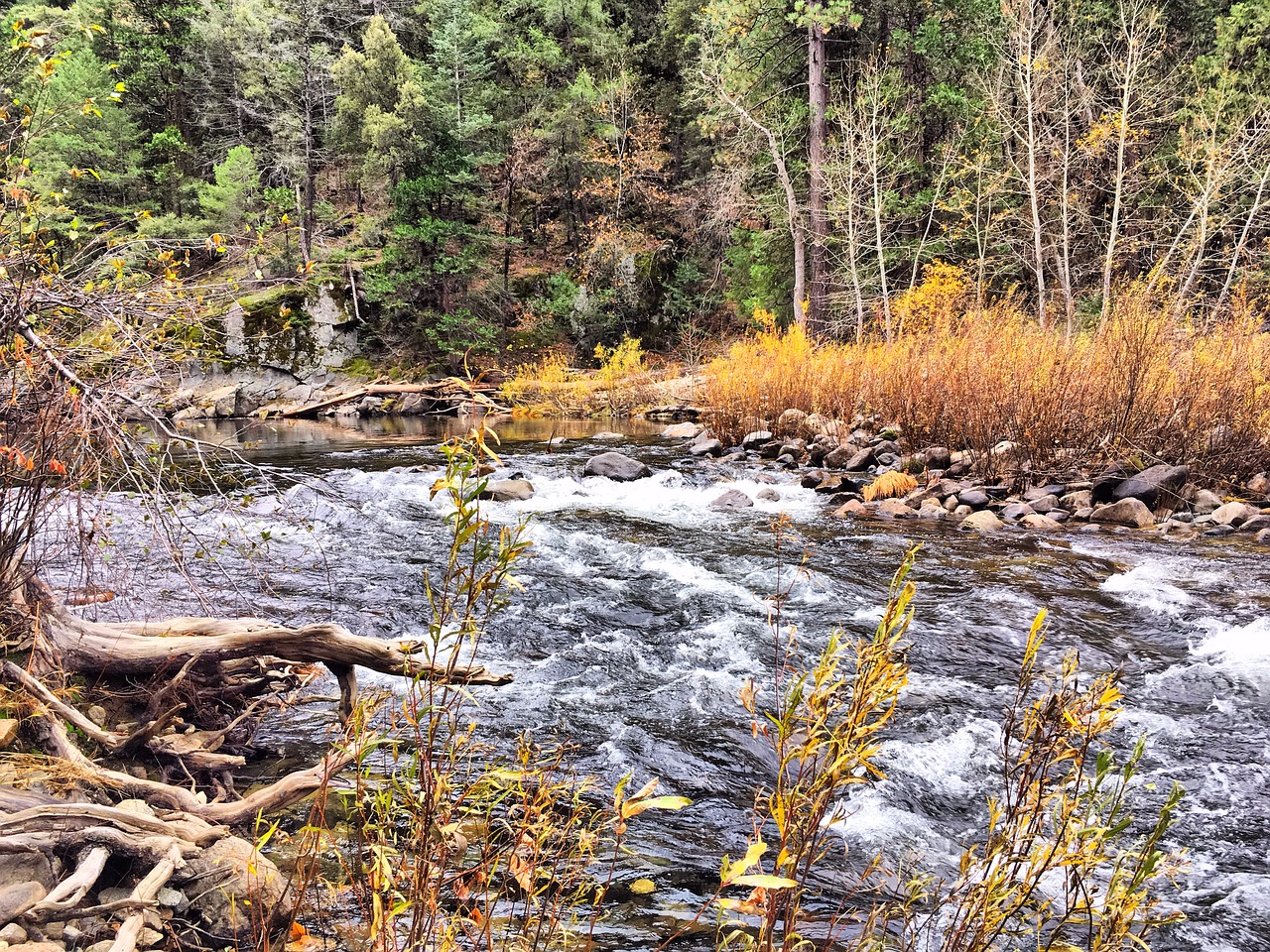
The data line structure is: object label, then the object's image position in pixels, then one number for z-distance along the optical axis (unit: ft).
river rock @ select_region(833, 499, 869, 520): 27.73
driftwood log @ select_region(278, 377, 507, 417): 68.33
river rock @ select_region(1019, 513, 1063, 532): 24.62
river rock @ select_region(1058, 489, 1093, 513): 25.81
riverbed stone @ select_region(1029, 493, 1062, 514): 26.00
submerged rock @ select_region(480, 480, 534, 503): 30.40
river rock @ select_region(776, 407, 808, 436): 40.78
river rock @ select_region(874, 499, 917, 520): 27.43
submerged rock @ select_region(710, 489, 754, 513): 29.40
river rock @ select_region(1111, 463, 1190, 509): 25.17
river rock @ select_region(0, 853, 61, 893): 6.77
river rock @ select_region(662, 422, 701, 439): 49.88
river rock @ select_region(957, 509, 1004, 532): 24.93
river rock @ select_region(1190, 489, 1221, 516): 24.73
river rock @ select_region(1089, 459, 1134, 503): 25.96
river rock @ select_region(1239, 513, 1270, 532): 22.72
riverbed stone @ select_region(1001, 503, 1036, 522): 25.89
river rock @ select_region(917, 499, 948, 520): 26.96
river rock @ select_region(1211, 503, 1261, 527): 23.41
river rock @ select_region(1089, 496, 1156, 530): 24.39
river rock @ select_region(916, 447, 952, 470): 31.81
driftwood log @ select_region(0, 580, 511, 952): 6.73
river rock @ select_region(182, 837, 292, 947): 7.02
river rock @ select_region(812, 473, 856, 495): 31.37
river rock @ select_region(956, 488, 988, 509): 26.91
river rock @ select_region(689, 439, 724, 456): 41.19
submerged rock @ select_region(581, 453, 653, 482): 34.86
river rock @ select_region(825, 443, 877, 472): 33.76
